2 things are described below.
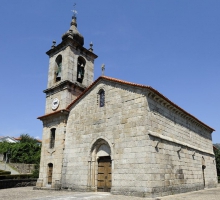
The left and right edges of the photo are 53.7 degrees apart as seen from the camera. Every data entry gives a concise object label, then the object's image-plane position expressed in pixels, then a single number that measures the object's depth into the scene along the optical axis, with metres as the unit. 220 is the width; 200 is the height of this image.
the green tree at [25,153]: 39.74
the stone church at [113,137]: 11.09
